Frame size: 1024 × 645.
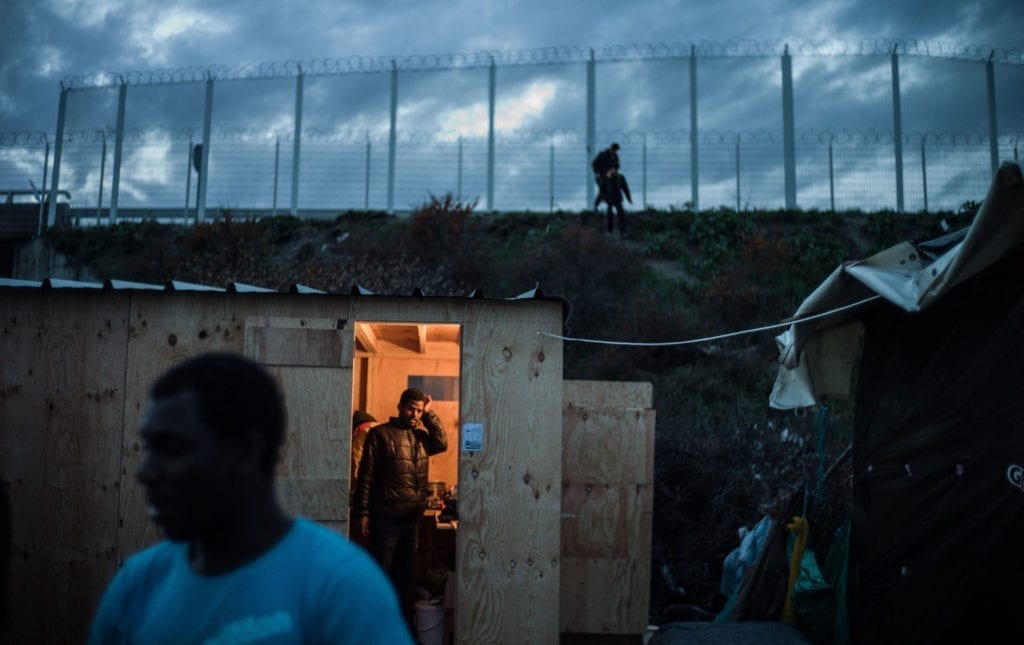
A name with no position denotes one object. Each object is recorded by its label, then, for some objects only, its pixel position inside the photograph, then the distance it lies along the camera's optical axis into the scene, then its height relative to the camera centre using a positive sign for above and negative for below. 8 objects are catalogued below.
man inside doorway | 6.81 -0.81
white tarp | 3.50 +0.76
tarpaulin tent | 3.83 -0.06
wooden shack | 5.59 -0.13
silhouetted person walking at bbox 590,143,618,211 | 16.00 +5.35
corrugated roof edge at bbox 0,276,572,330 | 5.62 +0.89
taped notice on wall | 5.74 -0.22
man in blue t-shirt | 1.36 -0.27
